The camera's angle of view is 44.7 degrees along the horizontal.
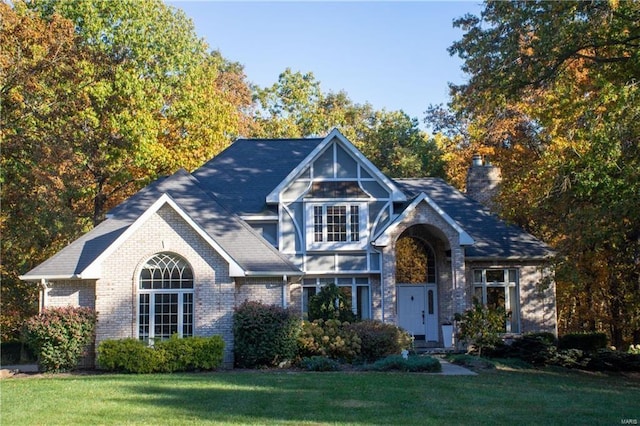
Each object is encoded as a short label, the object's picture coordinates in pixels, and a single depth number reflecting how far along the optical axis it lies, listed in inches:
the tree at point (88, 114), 1066.7
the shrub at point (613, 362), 968.9
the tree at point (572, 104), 780.6
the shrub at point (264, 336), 873.5
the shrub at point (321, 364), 824.8
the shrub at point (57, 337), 850.1
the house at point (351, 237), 1006.4
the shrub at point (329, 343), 885.8
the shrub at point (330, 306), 1000.9
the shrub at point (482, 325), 969.5
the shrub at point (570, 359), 972.4
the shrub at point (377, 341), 904.3
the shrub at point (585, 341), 1139.3
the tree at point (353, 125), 1914.4
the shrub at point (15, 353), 1227.9
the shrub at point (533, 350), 983.6
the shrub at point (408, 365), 807.7
